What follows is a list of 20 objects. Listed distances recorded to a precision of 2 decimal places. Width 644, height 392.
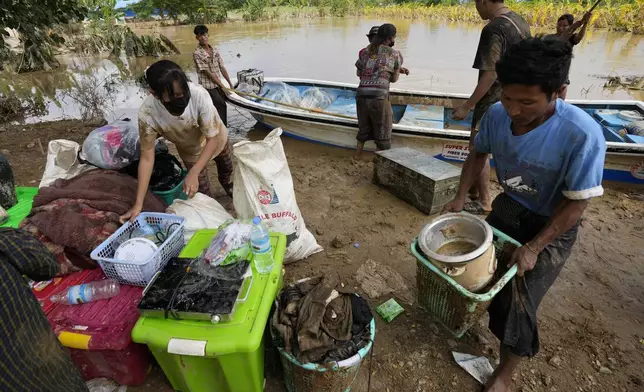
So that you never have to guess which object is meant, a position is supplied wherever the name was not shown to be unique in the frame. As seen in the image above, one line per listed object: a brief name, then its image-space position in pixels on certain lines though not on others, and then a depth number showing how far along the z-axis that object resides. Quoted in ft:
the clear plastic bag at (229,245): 5.95
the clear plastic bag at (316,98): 20.36
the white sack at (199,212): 8.21
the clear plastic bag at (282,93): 20.35
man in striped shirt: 17.13
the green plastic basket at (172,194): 9.23
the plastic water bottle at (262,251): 5.81
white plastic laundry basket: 5.96
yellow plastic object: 5.38
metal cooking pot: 5.32
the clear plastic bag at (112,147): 8.79
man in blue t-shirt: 4.43
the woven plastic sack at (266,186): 8.02
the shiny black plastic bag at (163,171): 9.26
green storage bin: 4.72
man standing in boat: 12.91
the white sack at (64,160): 9.19
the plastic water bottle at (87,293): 5.93
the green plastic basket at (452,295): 5.31
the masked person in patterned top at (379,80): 13.94
